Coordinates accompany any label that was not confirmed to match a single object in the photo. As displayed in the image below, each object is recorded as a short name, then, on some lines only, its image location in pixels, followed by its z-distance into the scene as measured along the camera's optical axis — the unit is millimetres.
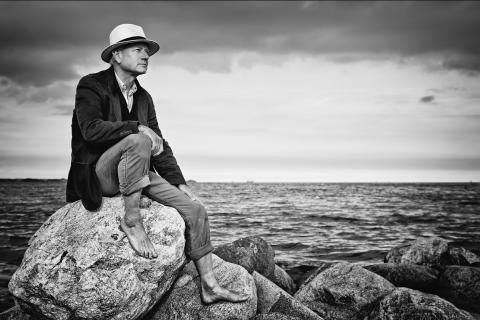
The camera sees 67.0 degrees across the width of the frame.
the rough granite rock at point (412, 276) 9094
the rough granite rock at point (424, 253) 11531
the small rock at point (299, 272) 10902
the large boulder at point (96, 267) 4355
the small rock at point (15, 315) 5278
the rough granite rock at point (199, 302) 5055
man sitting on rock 4352
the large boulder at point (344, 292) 7039
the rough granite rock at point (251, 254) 8531
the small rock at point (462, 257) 11516
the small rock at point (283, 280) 9125
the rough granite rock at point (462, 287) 8195
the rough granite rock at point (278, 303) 5918
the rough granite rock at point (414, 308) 5488
